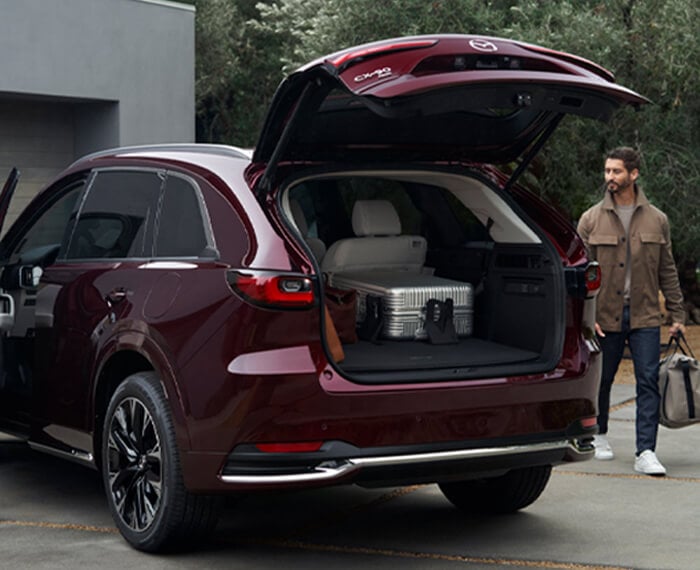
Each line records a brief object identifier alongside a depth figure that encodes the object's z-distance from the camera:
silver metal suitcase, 6.40
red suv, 5.50
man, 8.09
